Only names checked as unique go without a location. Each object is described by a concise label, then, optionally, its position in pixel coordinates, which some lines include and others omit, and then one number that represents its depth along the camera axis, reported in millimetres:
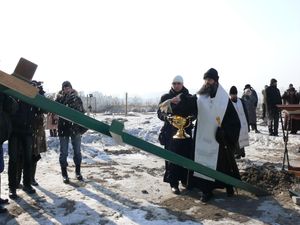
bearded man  4038
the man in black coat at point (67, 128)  4715
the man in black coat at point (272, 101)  9309
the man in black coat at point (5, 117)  3578
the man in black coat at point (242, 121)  6020
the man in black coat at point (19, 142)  4106
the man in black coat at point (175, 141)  4265
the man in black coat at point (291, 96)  10582
